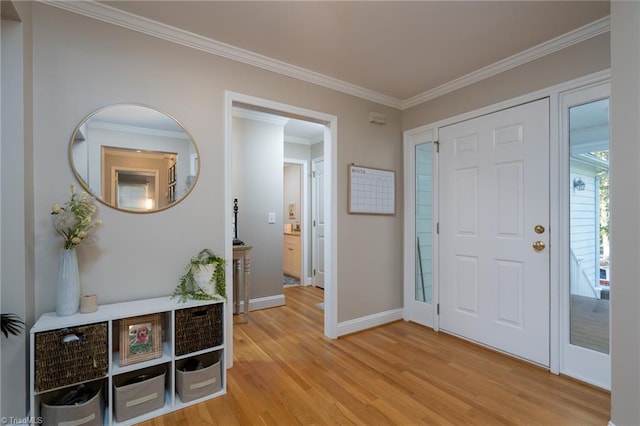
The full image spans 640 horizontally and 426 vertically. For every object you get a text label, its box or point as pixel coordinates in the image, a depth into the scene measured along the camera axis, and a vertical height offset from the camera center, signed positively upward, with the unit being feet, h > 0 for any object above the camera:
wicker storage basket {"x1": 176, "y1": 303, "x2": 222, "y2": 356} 6.25 -2.44
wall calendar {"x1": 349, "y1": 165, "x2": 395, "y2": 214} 10.18 +0.73
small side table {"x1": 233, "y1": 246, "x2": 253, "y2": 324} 11.21 -2.37
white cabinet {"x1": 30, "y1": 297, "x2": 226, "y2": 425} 5.11 -2.64
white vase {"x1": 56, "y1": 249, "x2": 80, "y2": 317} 5.53 -1.34
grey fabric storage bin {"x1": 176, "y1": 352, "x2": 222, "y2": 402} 6.27 -3.55
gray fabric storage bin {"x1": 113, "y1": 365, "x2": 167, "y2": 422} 5.66 -3.50
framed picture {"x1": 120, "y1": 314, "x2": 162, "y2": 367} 5.88 -2.48
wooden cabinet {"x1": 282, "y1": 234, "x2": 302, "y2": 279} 18.53 -2.77
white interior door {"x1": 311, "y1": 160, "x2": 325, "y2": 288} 16.99 -0.63
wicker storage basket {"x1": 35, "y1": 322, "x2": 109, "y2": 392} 5.01 -2.44
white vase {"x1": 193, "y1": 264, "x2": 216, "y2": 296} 6.86 -1.48
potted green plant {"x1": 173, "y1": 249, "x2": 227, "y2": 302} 6.85 -1.54
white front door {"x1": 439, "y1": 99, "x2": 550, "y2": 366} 7.90 -0.53
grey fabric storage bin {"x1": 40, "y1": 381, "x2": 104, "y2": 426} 5.14 -3.43
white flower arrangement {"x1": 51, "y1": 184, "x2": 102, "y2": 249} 5.65 -0.13
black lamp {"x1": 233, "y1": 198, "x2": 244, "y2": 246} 12.34 -0.33
